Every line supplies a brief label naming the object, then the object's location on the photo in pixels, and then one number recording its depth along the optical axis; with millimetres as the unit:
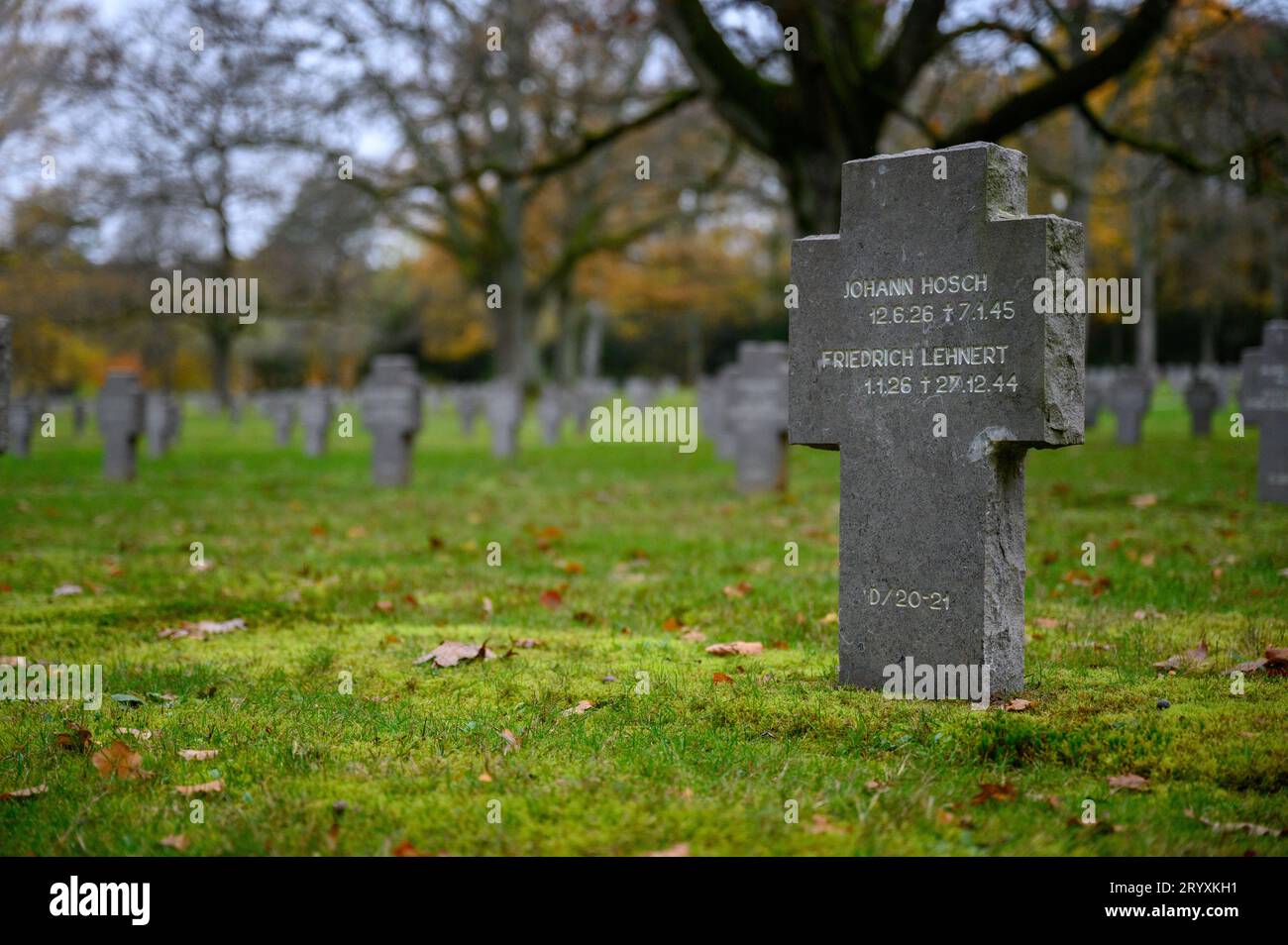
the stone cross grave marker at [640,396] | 33969
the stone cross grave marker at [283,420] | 28453
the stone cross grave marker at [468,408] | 32219
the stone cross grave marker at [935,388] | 4719
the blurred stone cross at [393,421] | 15969
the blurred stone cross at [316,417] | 22609
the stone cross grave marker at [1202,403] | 22828
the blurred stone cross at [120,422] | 16484
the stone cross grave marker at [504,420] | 21750
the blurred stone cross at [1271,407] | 11219
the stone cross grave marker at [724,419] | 17998
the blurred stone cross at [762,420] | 14109
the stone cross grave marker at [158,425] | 23547
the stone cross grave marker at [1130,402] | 21172
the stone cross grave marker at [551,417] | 27327
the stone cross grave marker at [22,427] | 22891
